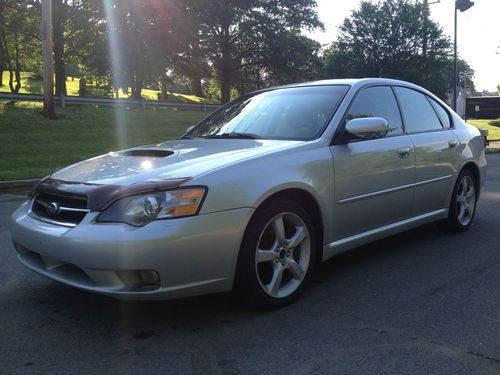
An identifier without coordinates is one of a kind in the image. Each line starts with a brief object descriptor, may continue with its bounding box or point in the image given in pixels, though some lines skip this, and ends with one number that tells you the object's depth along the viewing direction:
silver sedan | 3.01
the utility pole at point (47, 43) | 15.96
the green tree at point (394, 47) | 44.16
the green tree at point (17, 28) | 32.88
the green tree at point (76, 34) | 32.38
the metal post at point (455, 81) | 23.02
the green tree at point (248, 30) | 39.38
